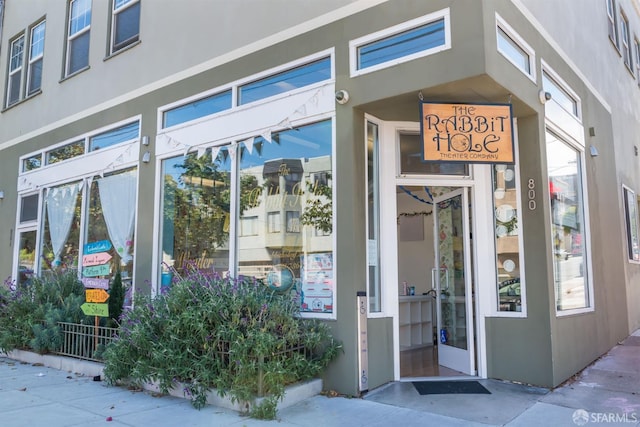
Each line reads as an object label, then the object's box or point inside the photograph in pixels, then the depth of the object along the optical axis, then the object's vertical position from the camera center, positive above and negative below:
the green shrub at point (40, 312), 7.44 -0.61
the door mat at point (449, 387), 5.59 -1.33
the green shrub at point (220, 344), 5.00 -0.77
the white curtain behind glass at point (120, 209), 8.77 +1.15
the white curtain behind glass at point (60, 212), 10.15 +1.25
